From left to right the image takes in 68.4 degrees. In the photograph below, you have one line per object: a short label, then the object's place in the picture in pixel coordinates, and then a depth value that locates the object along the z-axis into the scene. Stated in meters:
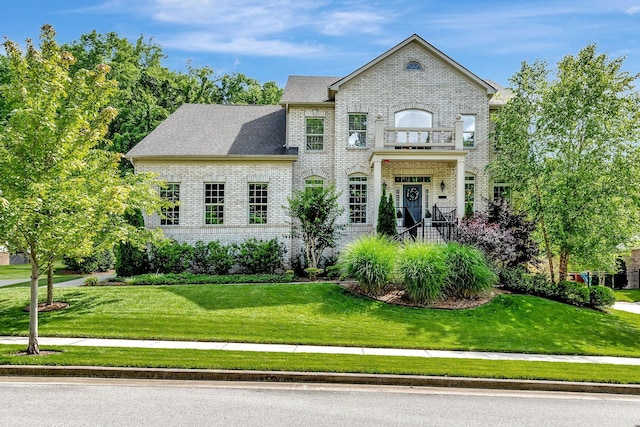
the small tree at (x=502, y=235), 16.28
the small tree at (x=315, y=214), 18.50
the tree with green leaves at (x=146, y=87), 32.44
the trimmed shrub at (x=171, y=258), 19.66
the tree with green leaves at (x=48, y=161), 9.07
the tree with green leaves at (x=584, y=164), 16.55
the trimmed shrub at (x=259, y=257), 20.00
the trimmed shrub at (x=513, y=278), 16.41
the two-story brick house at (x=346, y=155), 21.36
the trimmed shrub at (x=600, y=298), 16.16
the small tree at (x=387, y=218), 19.44
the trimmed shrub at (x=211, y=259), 19.91
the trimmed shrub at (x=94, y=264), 22.16
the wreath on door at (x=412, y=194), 22.50
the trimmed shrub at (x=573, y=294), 16.02
